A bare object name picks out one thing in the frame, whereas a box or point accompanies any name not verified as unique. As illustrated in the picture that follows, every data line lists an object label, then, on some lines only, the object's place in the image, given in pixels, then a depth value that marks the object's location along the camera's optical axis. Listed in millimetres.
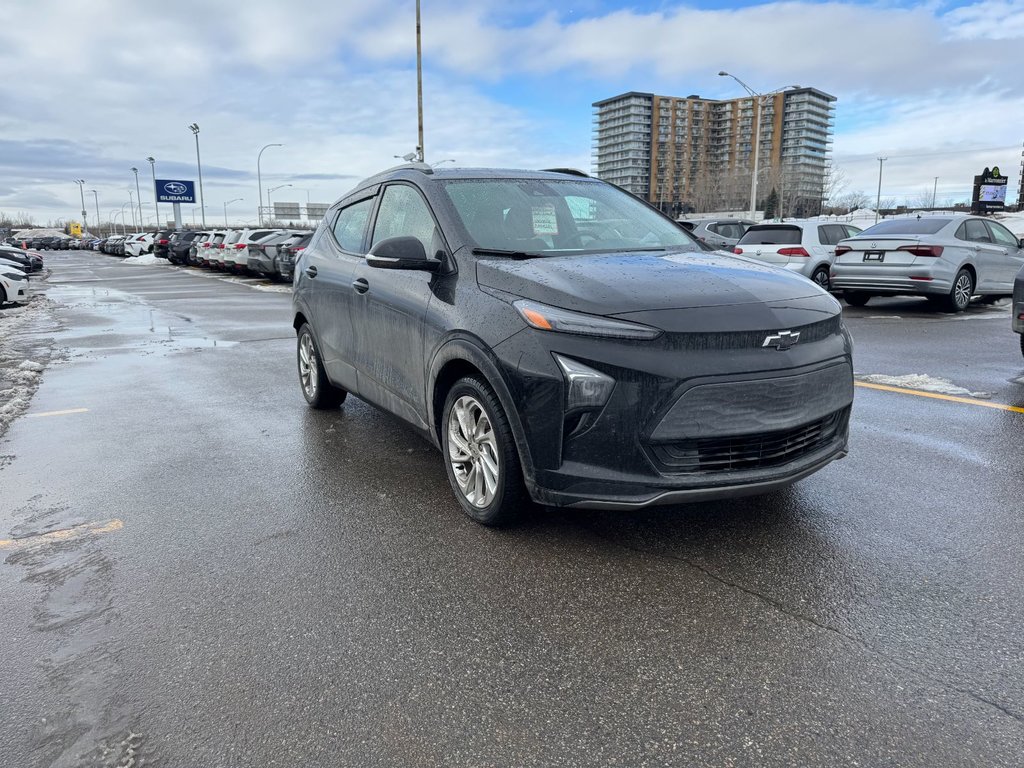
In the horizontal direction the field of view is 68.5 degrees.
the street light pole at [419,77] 26016
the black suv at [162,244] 47869
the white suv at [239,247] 28547
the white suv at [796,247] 14859
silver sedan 12328
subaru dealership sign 79900
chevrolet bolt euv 3148
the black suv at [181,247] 42188
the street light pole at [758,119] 31312
